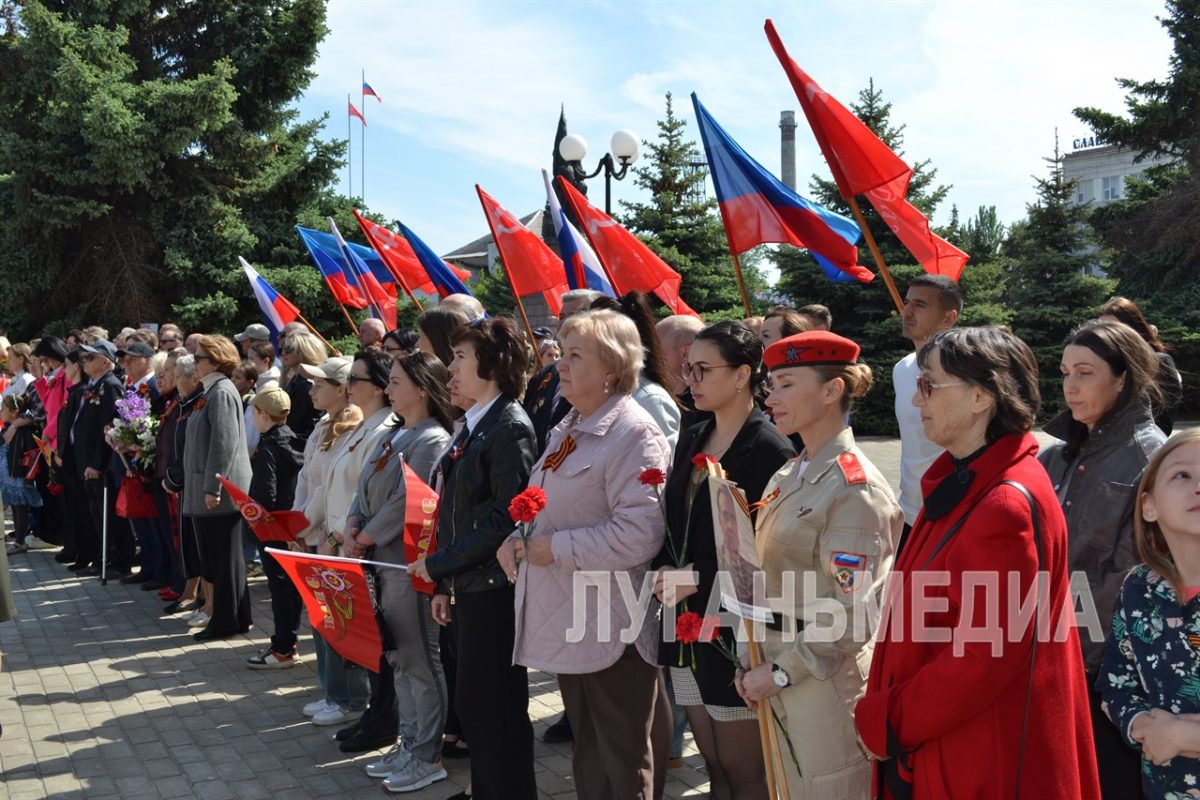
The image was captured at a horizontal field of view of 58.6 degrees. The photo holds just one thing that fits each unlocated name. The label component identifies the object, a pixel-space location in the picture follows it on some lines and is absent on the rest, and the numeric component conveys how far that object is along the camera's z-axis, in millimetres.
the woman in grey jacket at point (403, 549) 5168
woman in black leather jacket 4332
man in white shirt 5180
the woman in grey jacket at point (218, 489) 7820
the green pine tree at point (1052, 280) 23516
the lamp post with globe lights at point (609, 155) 15984
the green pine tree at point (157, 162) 21797
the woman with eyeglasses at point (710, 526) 3674
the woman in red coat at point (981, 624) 2545
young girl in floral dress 2627
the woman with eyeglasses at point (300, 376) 7660
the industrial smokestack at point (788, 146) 52750
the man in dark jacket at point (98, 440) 10242
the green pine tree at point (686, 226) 24438
